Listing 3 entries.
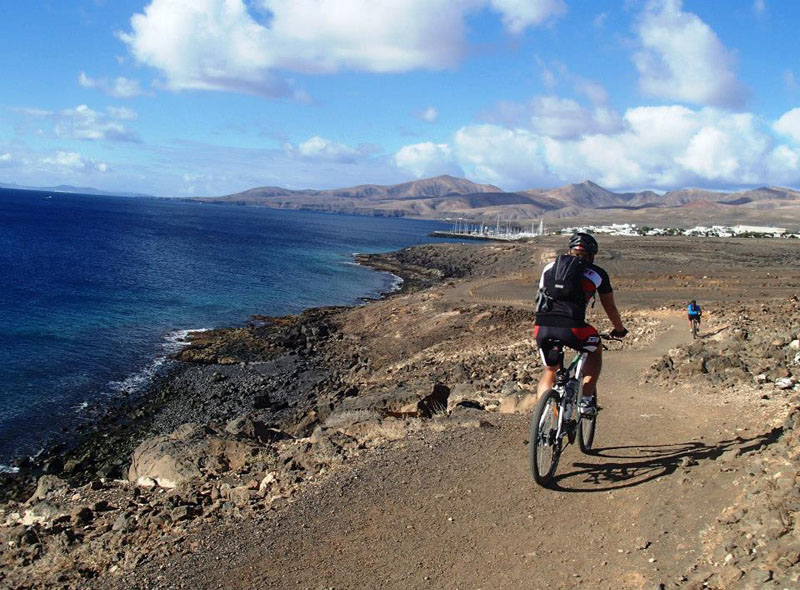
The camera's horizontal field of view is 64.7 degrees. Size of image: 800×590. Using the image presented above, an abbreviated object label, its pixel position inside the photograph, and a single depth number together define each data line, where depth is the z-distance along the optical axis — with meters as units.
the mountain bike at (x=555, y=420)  6.21
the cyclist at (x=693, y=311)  18.22
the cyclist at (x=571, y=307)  6.18
